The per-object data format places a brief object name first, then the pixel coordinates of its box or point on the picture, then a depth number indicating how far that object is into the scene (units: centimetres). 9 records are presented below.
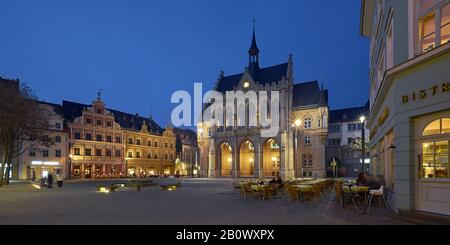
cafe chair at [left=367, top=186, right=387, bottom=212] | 1466
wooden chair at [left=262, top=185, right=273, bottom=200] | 2080
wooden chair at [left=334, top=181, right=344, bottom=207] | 1752
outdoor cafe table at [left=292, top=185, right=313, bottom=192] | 1932
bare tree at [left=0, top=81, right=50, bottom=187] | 3434
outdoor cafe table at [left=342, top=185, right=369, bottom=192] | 1572
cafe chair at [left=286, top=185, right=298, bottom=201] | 2001
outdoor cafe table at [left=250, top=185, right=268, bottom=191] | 2057
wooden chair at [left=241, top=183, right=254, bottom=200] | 2173
